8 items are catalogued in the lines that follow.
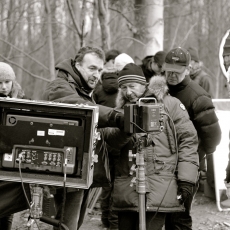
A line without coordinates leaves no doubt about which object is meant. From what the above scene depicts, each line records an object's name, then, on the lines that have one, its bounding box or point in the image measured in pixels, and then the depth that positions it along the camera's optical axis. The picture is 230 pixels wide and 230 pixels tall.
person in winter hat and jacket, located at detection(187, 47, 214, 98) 14.09
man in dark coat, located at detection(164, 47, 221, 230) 8.70
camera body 5.81
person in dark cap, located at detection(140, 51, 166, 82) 11.79
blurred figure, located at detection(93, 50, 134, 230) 10.69
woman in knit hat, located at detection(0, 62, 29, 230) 7.91
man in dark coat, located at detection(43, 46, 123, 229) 7.03
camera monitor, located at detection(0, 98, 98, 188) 5.71
